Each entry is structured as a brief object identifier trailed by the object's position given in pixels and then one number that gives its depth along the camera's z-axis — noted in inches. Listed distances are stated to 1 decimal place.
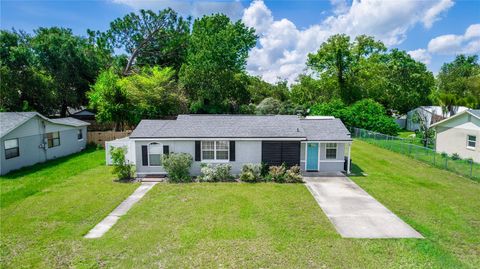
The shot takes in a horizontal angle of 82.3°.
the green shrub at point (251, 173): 542.3
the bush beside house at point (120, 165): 553.3
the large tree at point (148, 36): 1460.4
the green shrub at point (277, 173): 543.2
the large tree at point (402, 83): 1565.0
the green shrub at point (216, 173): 549.6
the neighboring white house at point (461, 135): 692.1
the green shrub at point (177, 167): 544.4
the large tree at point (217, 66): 1283.2
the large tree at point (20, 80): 937.5
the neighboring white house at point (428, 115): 1261.8
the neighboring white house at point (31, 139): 606.2
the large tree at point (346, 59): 1408.7
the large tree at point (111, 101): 959.0
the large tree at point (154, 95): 1047.0
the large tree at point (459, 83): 1094.1
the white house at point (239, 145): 570.6
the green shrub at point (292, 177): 539.5
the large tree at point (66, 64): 1085.1
